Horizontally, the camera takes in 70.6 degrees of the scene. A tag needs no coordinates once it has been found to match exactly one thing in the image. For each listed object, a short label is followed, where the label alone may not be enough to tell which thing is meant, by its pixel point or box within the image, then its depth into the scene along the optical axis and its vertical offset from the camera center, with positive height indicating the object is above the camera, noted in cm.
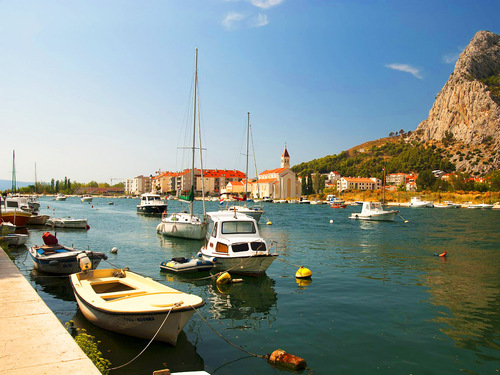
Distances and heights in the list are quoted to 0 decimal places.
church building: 17600 +257
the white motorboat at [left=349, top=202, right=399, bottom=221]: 5728 -382
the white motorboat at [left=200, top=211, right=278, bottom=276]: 1738 -294
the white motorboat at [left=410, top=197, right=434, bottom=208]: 11200 -428
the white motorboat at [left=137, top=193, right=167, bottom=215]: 6856 -299
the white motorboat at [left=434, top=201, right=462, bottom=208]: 11246 -461
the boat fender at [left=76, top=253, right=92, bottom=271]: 1413 -293
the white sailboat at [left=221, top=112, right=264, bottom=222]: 4900 -305
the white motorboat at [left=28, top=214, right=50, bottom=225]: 4552 -393
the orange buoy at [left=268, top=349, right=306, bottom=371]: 848 -415
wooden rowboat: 896 -317
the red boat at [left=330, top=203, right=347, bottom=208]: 10868 -482
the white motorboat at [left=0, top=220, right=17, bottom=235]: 2879 -324
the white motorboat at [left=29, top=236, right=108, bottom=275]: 1642 -331
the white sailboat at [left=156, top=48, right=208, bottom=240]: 3259 -326
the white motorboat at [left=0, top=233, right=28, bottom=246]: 2558 -366
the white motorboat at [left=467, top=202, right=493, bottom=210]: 10221 -452
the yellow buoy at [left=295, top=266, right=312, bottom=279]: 1795 -427
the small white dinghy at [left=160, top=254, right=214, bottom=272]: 1820 -393
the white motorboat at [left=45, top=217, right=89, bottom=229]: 4284 -409
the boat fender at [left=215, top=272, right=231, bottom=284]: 1659 -419
